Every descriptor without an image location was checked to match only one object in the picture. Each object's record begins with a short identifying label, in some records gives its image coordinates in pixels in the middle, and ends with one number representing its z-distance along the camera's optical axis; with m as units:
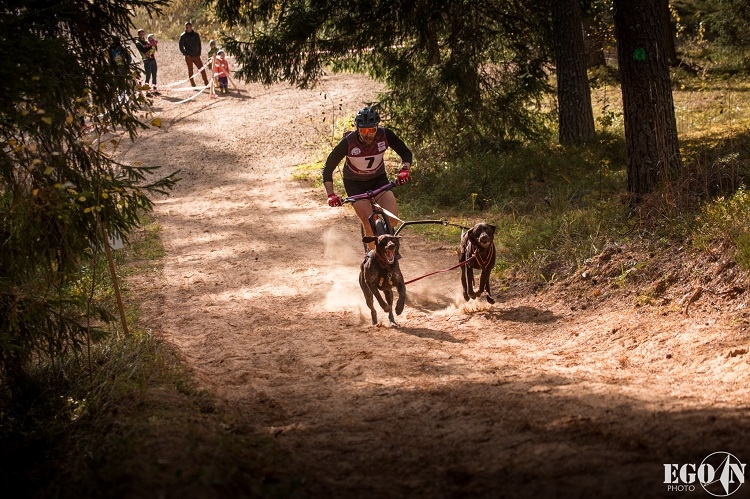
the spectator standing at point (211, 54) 38.99
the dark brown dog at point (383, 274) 17.70
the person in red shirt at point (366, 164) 19.84
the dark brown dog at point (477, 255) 18.22
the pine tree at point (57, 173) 13.08
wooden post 15.12
